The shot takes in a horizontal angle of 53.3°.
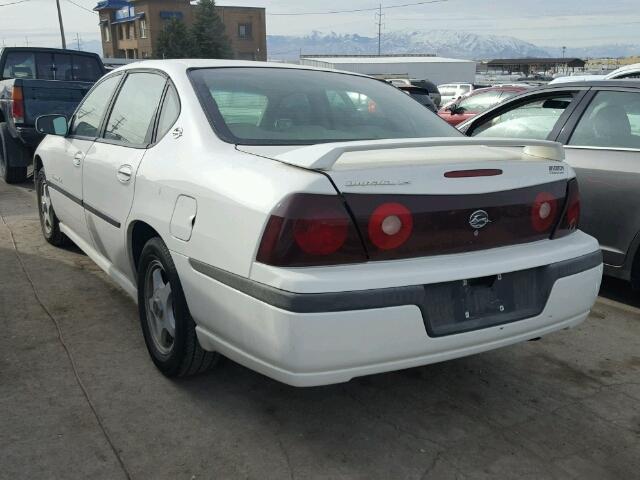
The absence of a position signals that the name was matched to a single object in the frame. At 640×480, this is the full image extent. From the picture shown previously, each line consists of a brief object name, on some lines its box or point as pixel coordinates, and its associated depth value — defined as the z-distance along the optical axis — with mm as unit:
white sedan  2277
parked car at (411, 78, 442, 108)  23169
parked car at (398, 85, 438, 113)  15502
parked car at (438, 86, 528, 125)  14938
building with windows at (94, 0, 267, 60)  72188
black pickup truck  8320
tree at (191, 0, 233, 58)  64938
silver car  4203
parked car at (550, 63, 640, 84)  7404
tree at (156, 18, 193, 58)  63000
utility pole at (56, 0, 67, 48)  42875
